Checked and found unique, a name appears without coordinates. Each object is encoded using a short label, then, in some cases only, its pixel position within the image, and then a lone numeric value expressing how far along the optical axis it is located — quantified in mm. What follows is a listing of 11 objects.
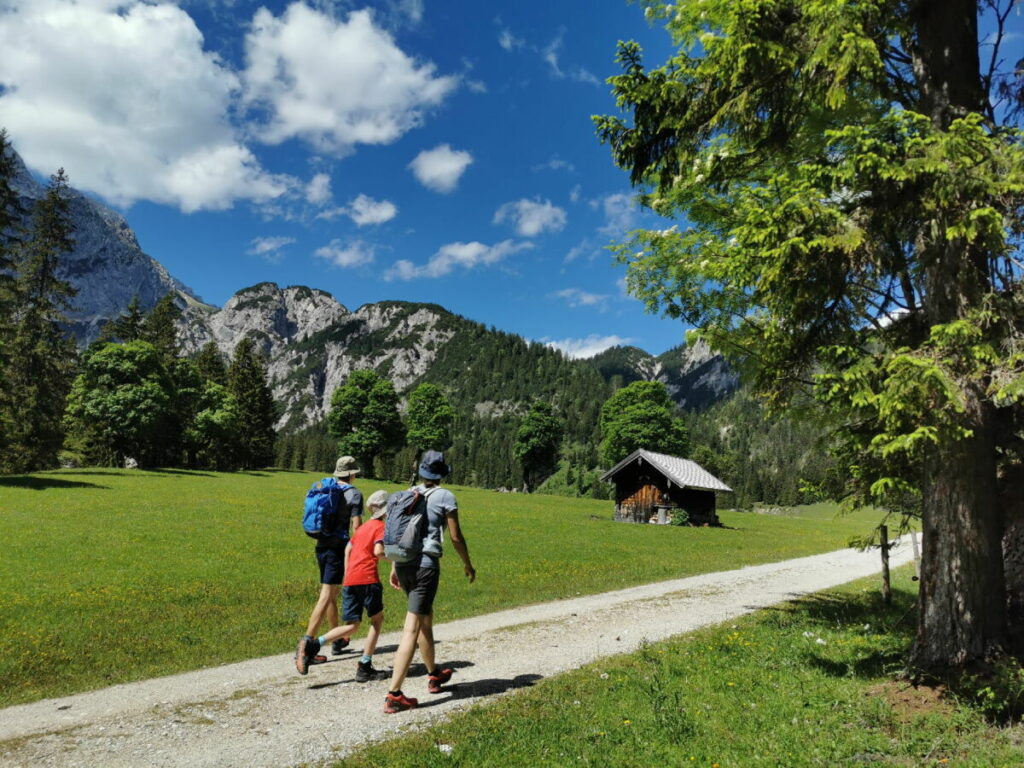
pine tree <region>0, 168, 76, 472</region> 42188
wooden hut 40875
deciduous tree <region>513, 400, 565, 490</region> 76875
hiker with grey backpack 6156
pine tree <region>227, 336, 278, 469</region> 69125
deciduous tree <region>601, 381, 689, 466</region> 57969
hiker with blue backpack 7875
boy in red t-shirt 7434
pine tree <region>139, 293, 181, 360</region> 62719
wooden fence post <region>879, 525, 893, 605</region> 12086
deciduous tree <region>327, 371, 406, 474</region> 64750
